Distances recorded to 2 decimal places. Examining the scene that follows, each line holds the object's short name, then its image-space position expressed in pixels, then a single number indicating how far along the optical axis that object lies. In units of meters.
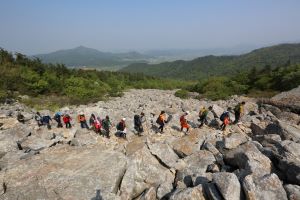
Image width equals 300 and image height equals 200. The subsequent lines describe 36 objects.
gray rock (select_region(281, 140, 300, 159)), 6.15
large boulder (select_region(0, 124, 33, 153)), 7.26
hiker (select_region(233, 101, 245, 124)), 9.91
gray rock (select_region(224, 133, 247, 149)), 7.12
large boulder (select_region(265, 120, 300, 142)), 7.77
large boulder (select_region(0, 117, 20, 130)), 9.22
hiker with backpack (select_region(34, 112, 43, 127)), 9.84
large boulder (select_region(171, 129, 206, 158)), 7.21
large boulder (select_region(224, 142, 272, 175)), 5.52
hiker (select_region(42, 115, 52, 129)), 9.60
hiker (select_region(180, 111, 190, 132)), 9.17
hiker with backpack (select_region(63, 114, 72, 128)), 9.55
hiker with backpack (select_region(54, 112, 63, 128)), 9.70
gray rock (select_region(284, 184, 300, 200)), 4.75
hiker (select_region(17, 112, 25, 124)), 10.34
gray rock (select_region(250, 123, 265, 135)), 8.74
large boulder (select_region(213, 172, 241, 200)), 4.84
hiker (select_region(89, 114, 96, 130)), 9.31
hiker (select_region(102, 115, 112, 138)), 8.75
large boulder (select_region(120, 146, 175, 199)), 5.71
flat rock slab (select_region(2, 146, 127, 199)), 5.27
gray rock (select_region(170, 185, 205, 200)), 5.04
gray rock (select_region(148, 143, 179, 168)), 6.73
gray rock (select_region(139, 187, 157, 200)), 5.44
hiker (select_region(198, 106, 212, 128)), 9.68
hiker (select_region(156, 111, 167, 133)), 9.00
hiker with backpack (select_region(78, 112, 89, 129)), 9.53
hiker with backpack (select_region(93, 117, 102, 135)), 9.01
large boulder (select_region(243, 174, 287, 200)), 4.77
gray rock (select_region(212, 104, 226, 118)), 10.99
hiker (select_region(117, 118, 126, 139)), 8.49
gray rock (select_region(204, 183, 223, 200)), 4.93
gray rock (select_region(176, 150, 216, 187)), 5.96
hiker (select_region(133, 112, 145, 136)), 8.86
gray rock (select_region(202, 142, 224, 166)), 6.64
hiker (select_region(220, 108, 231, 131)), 9.34
